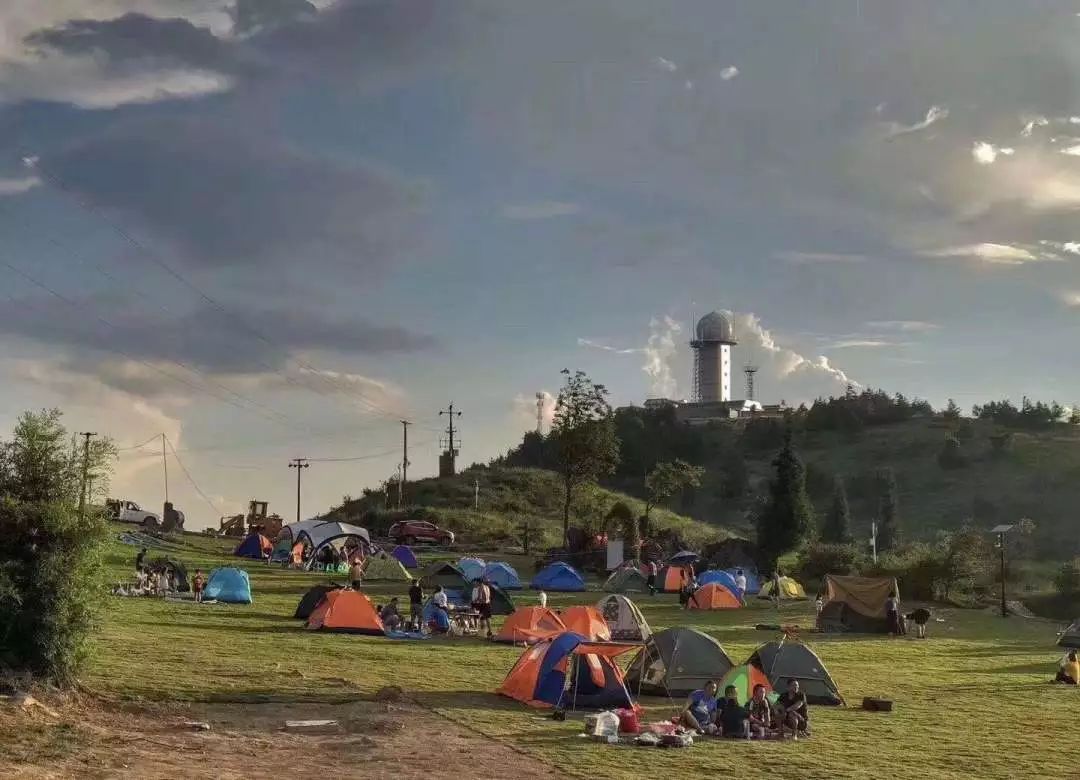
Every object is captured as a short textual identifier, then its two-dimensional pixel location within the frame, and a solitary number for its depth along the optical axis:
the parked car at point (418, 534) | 62.34
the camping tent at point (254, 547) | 52.97
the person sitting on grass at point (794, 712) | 16.92
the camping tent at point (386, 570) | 44.50
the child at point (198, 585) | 33.67
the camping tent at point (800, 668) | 19.58
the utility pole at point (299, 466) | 81.39
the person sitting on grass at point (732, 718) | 16.80
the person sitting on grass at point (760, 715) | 16.83
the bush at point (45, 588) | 15.69
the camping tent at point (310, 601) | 29.81
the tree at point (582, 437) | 66.38
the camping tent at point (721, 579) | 41.22
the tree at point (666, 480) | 63.97
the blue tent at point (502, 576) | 42.97
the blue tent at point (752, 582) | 47.09
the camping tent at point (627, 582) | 45.44
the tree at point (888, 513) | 68.50
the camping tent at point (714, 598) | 39.94
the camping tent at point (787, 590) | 44.24
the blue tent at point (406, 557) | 50.62
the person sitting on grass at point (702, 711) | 16.78
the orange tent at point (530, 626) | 26.95
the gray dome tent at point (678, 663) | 20.05
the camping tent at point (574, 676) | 18.28
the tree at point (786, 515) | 57.41
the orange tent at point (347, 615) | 27.56
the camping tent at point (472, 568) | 41.50
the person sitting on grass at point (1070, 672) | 23.70
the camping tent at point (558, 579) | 44.66
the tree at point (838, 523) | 71.56
